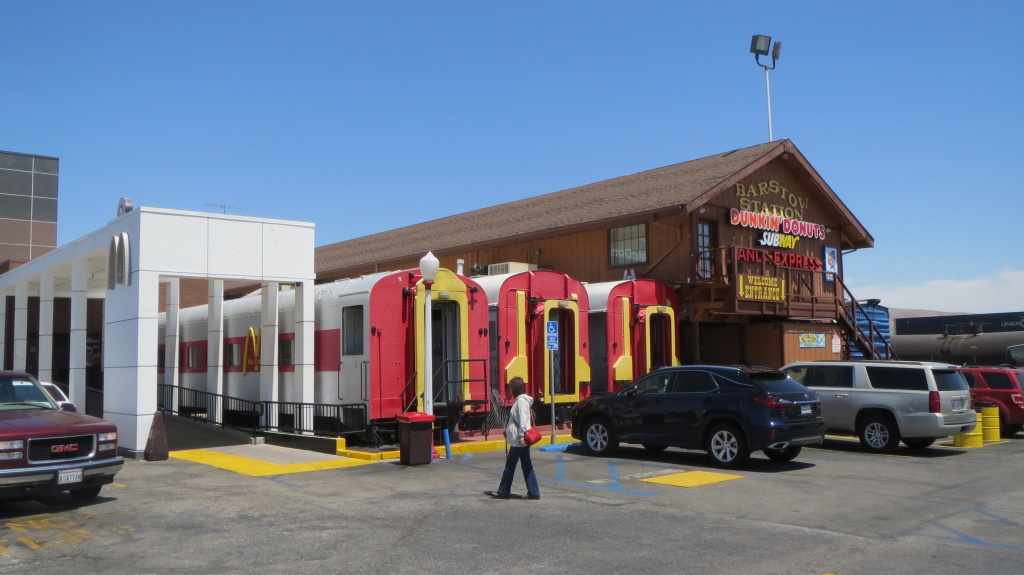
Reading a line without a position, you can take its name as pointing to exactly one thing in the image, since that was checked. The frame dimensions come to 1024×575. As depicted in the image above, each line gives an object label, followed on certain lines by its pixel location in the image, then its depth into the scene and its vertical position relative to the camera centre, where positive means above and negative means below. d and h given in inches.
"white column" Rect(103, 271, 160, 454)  588.7 -4.1
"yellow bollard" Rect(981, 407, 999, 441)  753.6 -68.4
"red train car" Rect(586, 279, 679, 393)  840.3 +20.4
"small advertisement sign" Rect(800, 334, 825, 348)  982.4 +9.9
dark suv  539.2 -42.3
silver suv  634.2 -41.6
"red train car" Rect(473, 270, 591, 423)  758.5 +16.6
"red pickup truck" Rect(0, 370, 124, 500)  380.2 -43.6
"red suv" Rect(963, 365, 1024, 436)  795.4 -41.7
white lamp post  597.3 +18.7
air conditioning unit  921.5 +92.7
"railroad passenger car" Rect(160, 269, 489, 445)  653.3 -1.8
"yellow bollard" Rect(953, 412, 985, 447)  695.1 -75.8
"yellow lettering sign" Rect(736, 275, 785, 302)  903.7 +65.9
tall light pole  1114.1 +398.0
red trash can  560.1 -55.5
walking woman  431.5 -50.8
